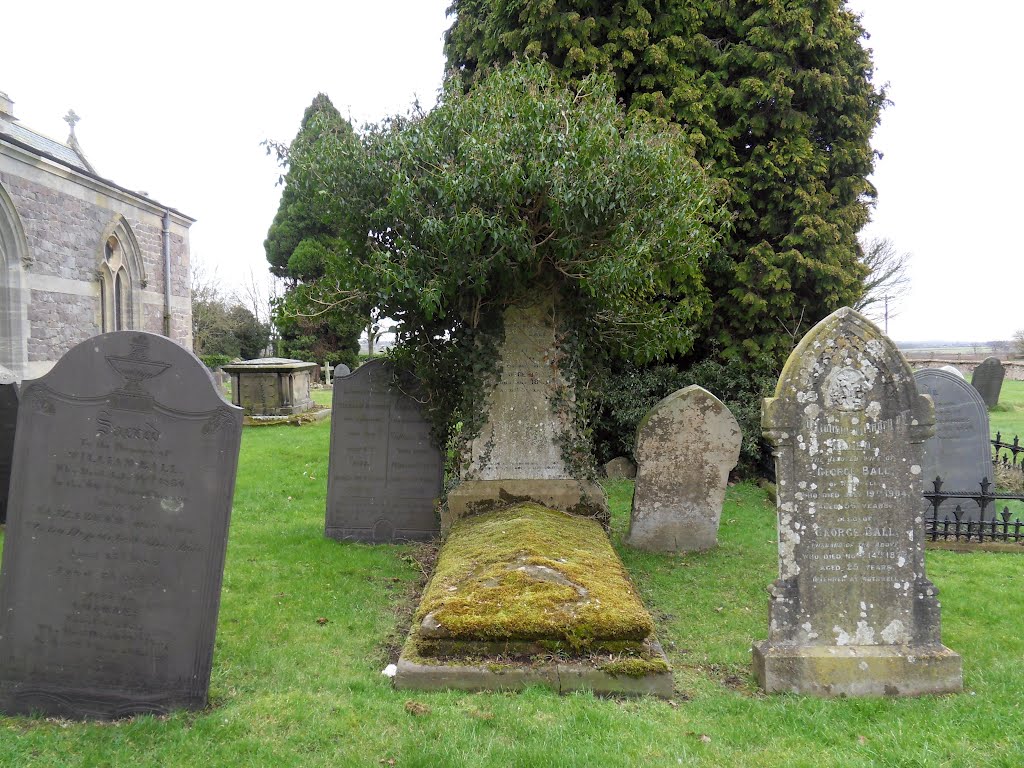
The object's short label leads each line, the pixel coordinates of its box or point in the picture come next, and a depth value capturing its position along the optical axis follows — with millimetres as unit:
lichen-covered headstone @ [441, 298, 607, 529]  7055
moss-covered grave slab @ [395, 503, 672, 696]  4090
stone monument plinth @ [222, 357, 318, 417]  17145
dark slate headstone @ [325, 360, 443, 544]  7844
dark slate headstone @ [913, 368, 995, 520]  8383
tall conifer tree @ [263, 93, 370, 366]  7285
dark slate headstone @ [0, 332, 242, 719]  3770
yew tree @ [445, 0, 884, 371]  11070
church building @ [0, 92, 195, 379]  14766
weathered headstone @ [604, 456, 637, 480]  11711
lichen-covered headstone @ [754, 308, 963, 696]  4258
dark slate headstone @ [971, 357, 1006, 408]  17172
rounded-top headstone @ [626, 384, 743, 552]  7496
